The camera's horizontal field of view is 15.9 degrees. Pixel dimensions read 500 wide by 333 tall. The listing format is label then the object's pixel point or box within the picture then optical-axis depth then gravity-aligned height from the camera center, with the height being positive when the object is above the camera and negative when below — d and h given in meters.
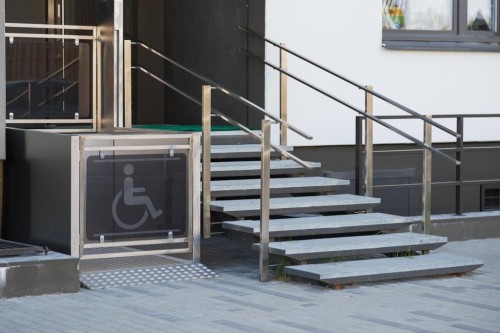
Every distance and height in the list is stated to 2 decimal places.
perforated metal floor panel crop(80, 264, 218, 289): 14.27 -1.24
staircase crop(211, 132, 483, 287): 14.72 -0.89
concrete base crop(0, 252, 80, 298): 13.32 -1.14
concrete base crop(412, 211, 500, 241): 18.86 -1.06
